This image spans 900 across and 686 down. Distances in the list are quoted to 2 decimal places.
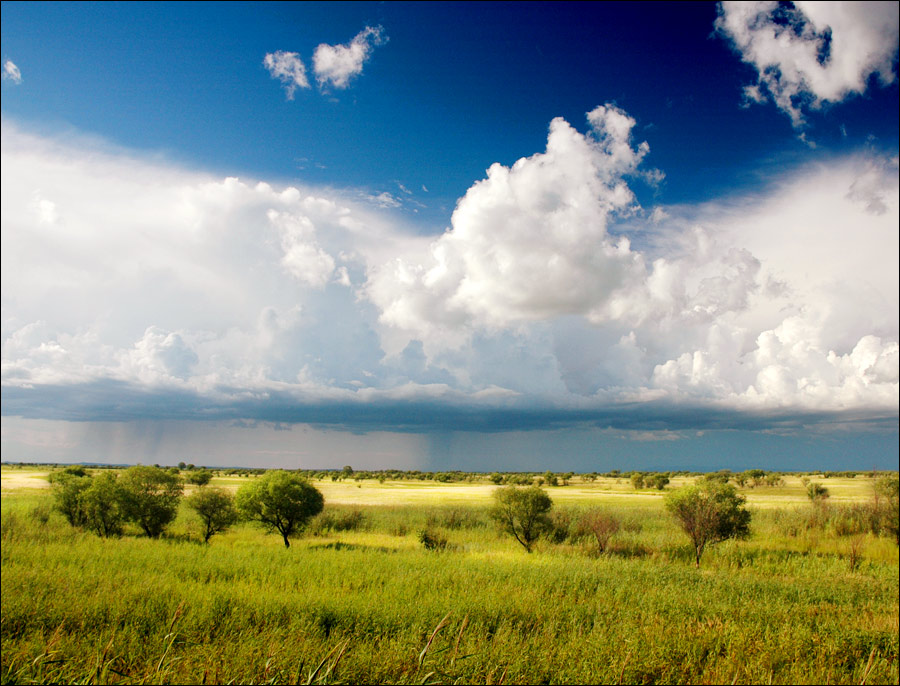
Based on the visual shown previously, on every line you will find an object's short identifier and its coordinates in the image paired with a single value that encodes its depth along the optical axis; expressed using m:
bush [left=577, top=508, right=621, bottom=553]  30.44
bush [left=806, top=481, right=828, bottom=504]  53.89
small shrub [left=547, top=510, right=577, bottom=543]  33.94
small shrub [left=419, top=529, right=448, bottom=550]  31.82
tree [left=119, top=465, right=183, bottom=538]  32.06
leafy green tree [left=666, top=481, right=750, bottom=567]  28.95
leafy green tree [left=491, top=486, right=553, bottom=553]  32.72
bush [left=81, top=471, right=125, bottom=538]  32.12
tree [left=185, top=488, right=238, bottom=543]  32.94
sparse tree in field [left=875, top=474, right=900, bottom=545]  33.53
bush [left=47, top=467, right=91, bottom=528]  34.22
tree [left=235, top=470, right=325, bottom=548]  30.92
